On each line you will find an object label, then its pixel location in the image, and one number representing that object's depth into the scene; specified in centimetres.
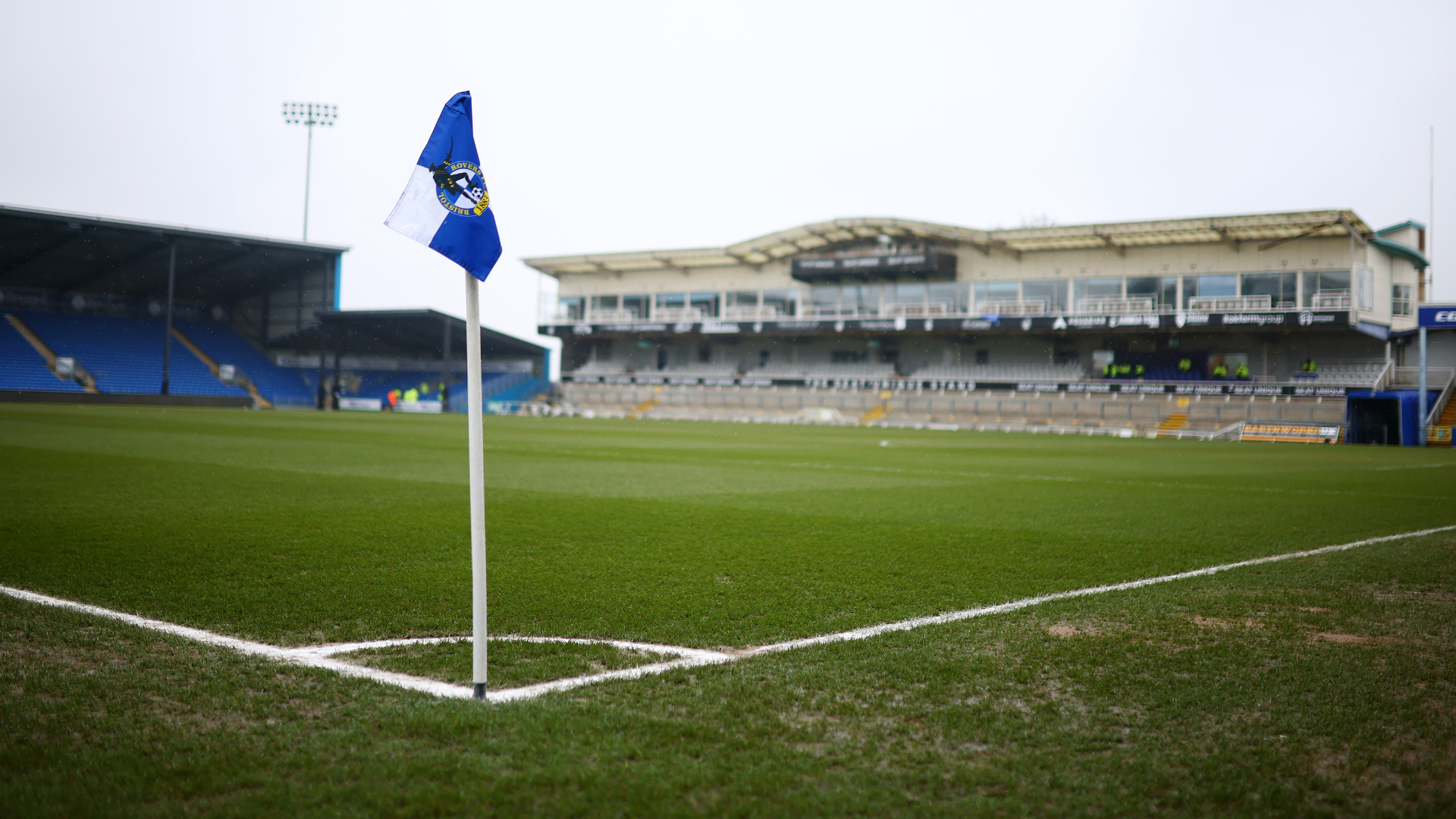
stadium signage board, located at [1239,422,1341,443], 4028
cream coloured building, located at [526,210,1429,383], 5009
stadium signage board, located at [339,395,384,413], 6719
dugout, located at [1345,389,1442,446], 3747
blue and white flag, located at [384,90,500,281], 414
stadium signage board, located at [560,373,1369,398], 4653
